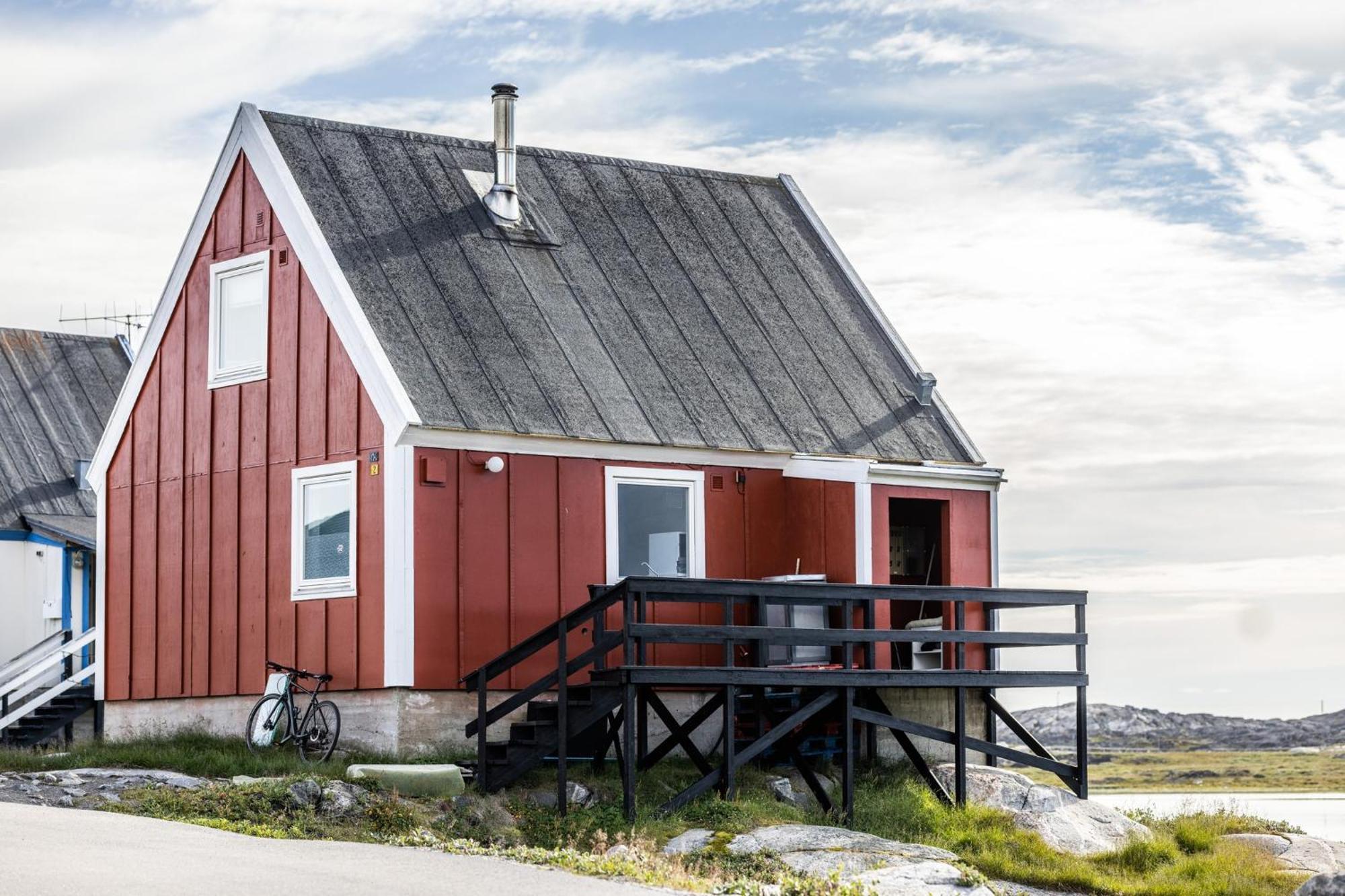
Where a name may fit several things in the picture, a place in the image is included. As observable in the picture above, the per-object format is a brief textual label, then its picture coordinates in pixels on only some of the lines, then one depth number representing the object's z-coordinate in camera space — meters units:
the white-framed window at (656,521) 21.36
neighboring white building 31.88
